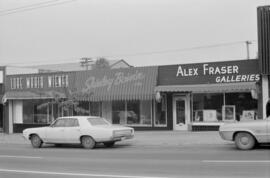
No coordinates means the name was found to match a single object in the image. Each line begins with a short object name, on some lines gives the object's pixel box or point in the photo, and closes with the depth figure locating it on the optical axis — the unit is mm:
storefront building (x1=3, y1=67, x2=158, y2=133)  27527
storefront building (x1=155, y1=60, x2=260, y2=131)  24953
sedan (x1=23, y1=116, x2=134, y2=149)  19172
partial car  16062
